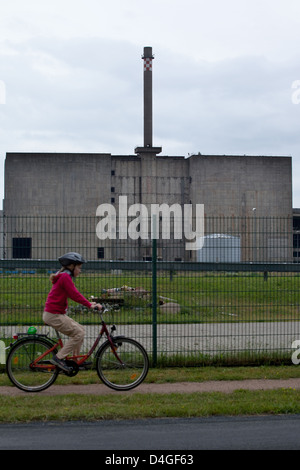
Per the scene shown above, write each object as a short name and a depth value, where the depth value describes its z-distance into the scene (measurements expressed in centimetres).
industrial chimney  7762
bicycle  844
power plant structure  7788
